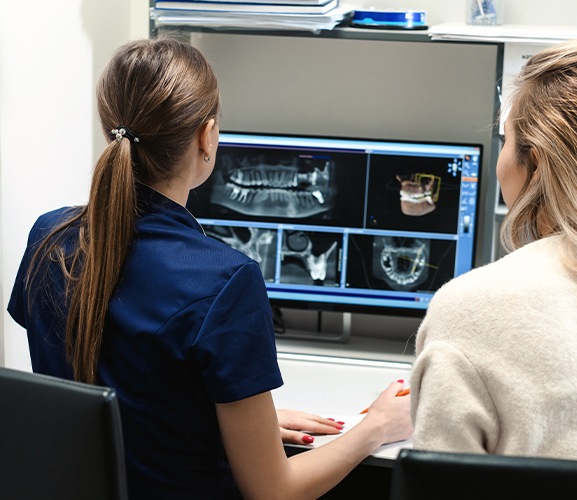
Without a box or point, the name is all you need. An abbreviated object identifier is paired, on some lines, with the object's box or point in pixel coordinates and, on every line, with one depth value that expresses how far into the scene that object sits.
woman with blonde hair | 1.10
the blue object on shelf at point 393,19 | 2.13
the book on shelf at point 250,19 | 2.06
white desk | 1.92
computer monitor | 2.25
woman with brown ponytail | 1.26
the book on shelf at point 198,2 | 2.05
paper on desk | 1.57
